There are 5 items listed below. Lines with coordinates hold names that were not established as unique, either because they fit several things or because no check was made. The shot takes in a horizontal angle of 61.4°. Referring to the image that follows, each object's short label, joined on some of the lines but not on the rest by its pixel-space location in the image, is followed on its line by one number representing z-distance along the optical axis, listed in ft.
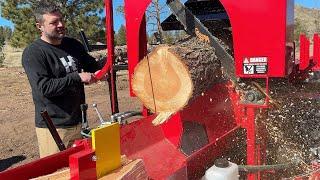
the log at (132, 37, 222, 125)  7.16
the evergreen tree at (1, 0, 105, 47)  46.46
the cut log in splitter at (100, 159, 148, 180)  5.10
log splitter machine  6.37
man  7.21
